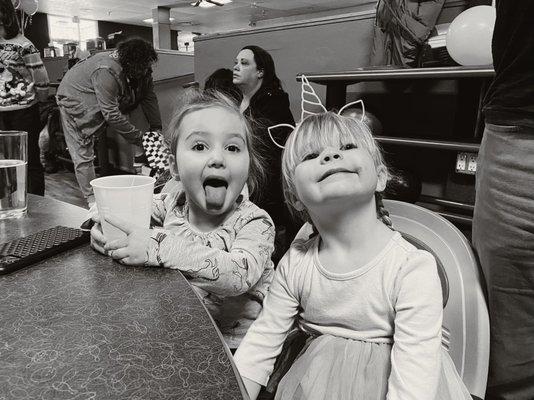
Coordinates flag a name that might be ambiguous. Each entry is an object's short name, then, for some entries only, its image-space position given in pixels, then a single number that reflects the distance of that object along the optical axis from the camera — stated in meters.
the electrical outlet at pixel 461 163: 2.78
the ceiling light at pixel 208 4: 10.70
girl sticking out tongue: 0.81
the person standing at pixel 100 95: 3.68
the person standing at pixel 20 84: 2.73
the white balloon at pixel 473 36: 2.11
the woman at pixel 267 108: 2.74
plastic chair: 0.84
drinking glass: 1.07
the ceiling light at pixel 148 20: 14.03
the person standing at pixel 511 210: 0.88
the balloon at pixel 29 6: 5.92
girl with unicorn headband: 0.78
